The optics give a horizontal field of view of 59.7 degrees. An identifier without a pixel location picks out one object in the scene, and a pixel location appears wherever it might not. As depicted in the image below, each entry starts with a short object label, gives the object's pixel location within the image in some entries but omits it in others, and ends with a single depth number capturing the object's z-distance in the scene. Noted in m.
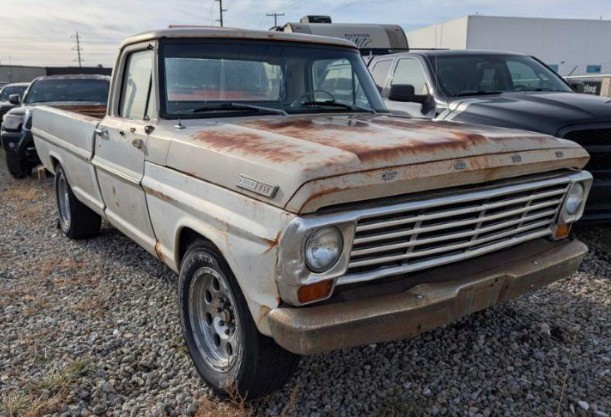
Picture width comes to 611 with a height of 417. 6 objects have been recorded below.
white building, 42.19
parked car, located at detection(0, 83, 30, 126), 16.09
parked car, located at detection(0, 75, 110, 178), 9.38
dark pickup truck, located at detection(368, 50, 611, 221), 4.87
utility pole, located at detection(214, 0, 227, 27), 50.44
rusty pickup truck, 2.26
